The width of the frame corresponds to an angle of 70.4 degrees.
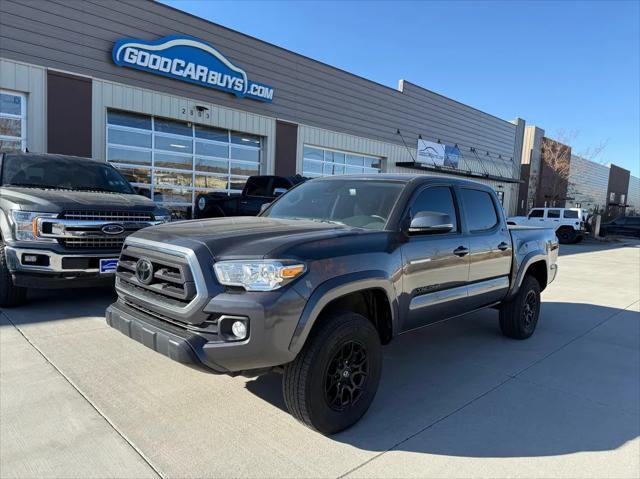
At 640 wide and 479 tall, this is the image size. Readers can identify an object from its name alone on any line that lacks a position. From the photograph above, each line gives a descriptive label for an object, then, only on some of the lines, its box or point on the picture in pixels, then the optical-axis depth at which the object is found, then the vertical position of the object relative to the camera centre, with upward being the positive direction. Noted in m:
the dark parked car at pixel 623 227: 30.70 -1.03
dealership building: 10.95 +2.72
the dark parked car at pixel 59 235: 5.12 -0.63
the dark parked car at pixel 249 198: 10.87 -0.18
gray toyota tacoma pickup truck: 2.72 -0.61
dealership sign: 12.47 +3.69
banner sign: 23.89 +2.63
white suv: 22.88 -0.66
